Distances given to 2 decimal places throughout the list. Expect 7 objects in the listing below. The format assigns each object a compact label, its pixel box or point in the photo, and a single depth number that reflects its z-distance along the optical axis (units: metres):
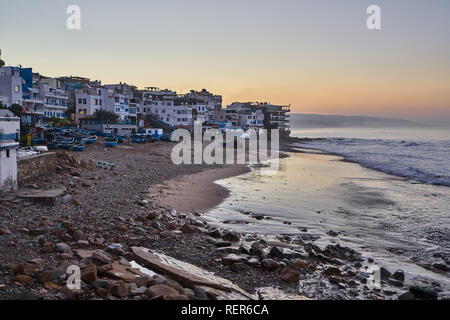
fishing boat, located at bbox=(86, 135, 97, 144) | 35.52
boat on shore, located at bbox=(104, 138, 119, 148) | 36.58
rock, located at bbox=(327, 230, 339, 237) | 11.65
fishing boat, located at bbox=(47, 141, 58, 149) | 29.75
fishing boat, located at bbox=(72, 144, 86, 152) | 29.58
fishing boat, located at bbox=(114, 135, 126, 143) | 42.42
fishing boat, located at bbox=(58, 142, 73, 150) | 29.65
